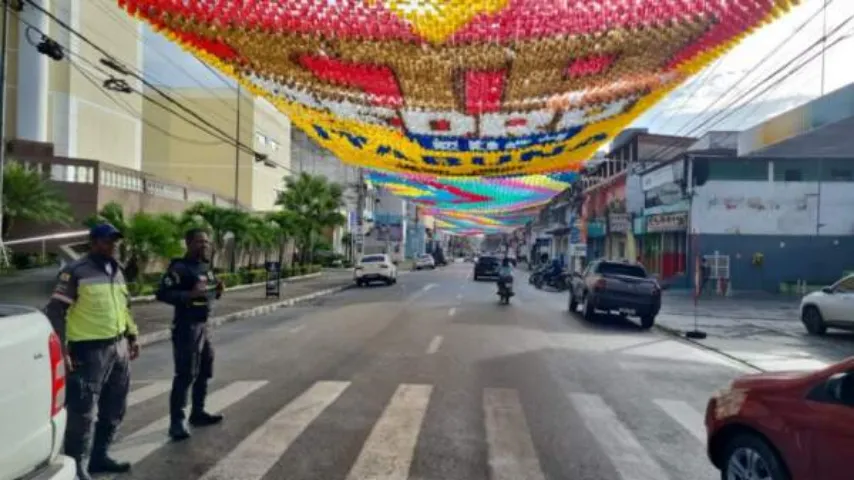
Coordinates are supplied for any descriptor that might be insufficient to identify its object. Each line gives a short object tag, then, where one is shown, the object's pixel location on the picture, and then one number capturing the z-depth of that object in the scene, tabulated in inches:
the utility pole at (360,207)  2231.1
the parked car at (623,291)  729.6
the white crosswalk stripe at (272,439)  221.6
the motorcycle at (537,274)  1526.3
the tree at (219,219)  1136.8
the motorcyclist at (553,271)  1471.5
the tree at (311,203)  1721.2
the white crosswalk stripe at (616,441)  230.8
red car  157.9
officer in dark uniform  259.1
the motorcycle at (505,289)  970.1
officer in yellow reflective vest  201.0
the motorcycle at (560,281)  1433.3
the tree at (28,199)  838.5
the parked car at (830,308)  660.8
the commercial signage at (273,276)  988.6
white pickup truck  121.7
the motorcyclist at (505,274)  972.5
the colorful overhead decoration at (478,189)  1357.0
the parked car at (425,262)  2659.9
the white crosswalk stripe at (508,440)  225.8
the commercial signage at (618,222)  1530.5
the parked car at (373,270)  1448.1
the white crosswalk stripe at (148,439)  238.4
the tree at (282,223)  1487.5
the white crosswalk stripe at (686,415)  290.6
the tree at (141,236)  831.7
